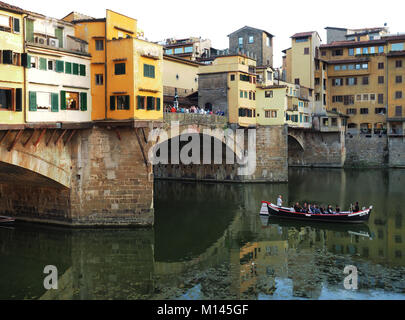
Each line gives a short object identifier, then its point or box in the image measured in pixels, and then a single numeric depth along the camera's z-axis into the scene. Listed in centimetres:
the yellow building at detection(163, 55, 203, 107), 4878
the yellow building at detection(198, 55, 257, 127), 5153
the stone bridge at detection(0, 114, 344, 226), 2784
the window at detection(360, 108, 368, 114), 7775
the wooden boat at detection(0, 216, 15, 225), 3156
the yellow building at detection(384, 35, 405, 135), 7331
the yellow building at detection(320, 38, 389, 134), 7581
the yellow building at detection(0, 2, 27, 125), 2491
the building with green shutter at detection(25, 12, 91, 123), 2697
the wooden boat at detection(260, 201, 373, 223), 3400
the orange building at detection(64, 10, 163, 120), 3031
